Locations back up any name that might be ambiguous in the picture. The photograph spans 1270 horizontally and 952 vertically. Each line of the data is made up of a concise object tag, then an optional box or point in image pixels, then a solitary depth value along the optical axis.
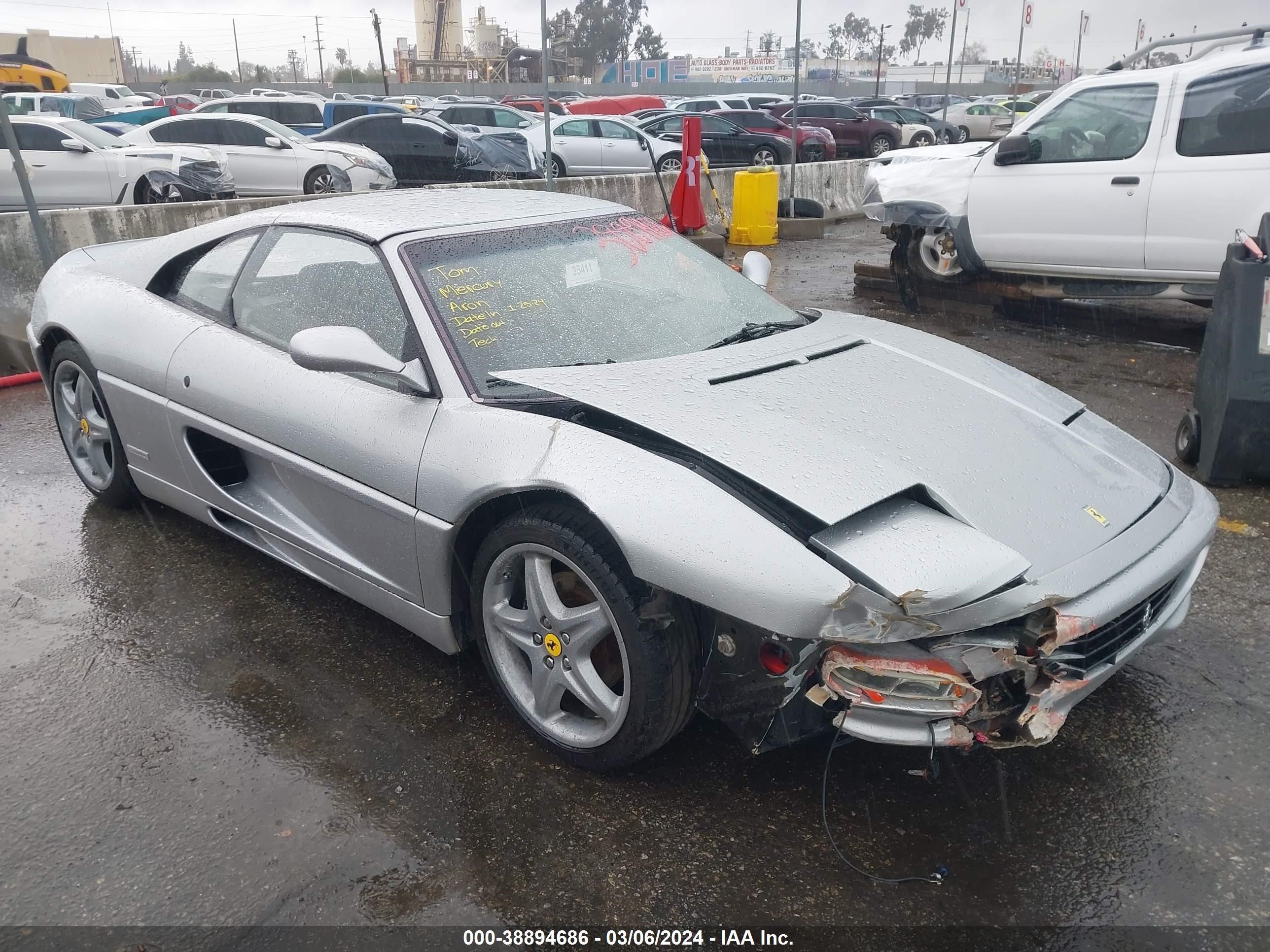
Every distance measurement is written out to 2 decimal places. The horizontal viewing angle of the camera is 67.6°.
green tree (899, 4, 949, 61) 121.19
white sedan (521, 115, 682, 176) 18.02
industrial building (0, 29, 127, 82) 77.31
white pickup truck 6.06
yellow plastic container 11.30
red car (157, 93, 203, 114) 30.67
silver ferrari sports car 2.10
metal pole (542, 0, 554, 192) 8.86
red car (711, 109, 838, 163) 21.92
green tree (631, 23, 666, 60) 97.88
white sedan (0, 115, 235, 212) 12.68
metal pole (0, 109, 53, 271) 6.27
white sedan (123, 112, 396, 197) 14.12
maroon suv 25.48
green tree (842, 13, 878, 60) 127.31
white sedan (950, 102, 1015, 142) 31.35
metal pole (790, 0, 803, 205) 12.16
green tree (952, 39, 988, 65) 124.88
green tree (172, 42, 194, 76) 115.81
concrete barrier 6.63
